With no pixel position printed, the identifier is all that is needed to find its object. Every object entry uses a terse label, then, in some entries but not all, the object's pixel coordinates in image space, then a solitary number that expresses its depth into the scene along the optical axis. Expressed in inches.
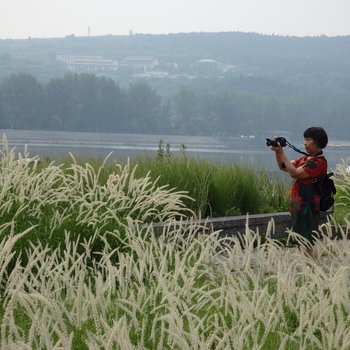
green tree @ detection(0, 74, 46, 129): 6018.7
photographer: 355.6
